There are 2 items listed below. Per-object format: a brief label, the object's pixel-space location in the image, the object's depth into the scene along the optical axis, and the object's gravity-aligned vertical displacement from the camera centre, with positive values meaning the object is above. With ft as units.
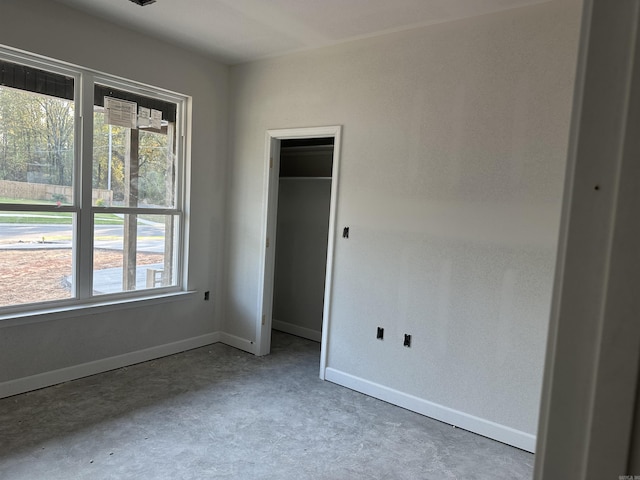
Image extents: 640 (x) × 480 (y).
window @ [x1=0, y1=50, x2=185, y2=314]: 10.12 +0.24
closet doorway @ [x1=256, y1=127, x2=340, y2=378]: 15.53 -1.26
